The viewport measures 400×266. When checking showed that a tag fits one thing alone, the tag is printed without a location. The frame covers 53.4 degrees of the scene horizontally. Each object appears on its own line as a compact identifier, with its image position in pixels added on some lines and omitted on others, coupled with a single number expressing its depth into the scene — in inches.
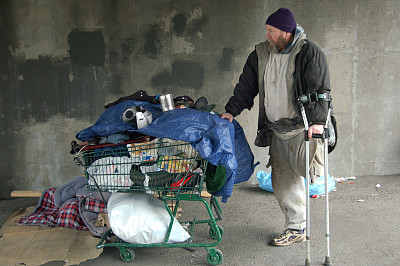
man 132.9
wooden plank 192.8
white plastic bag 131.9
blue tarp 120.8
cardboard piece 138.6
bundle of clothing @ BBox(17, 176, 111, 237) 161.8
